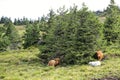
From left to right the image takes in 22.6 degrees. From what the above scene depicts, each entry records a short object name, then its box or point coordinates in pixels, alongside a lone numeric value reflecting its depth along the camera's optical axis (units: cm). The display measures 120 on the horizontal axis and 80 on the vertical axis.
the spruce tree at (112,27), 4091
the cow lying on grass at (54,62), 2959
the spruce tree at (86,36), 2955
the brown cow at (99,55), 2972
